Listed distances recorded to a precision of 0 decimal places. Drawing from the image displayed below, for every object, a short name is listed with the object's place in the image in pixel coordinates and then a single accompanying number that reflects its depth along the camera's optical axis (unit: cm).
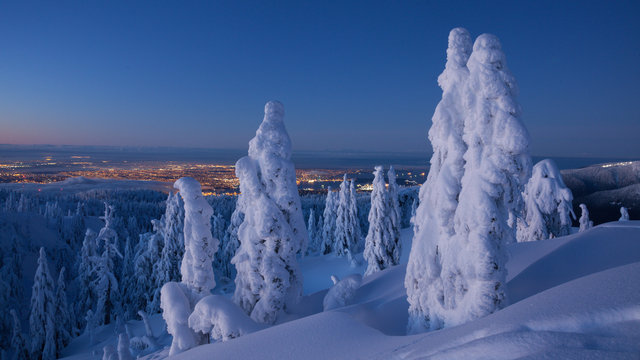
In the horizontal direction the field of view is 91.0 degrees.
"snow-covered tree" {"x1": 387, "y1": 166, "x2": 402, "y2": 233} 2769
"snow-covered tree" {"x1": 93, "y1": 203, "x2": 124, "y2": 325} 2708
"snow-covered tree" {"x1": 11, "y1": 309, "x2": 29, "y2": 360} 2409
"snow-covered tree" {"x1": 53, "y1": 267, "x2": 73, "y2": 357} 2492
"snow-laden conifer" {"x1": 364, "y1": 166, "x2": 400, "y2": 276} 2700
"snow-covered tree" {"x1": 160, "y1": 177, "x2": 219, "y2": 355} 1120
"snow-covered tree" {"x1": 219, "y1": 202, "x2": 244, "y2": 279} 3397
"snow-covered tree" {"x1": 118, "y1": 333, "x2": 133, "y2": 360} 1020
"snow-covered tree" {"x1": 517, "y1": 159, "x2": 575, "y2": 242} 1867
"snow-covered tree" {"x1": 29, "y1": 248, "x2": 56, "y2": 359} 2402
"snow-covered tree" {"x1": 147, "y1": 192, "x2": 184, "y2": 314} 2855
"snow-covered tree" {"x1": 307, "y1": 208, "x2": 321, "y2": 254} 5002
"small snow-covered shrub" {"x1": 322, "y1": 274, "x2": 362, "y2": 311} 1149
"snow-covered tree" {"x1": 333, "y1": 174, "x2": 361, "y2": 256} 3819
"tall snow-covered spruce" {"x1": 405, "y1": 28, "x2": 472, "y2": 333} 827
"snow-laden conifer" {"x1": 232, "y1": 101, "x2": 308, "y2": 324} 1078
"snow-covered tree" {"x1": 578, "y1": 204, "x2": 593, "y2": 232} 2291
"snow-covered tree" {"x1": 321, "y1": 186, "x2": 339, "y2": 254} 4372
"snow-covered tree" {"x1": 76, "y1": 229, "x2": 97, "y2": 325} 2977
